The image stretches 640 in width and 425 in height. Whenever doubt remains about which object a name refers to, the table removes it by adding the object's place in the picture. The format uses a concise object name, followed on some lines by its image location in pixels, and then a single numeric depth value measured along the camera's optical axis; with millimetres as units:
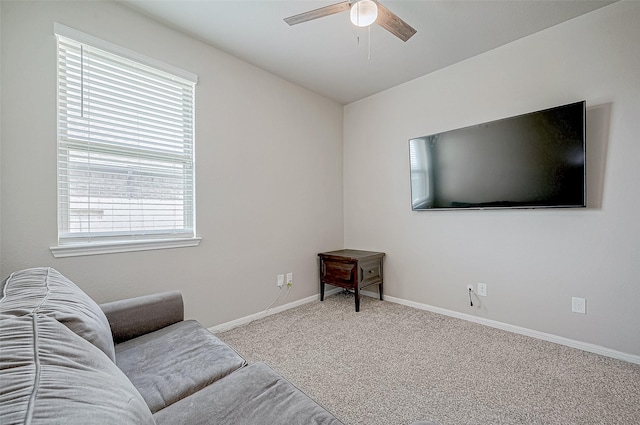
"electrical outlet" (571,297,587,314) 2207
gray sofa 515
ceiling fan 1664
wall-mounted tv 2152
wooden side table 3090
